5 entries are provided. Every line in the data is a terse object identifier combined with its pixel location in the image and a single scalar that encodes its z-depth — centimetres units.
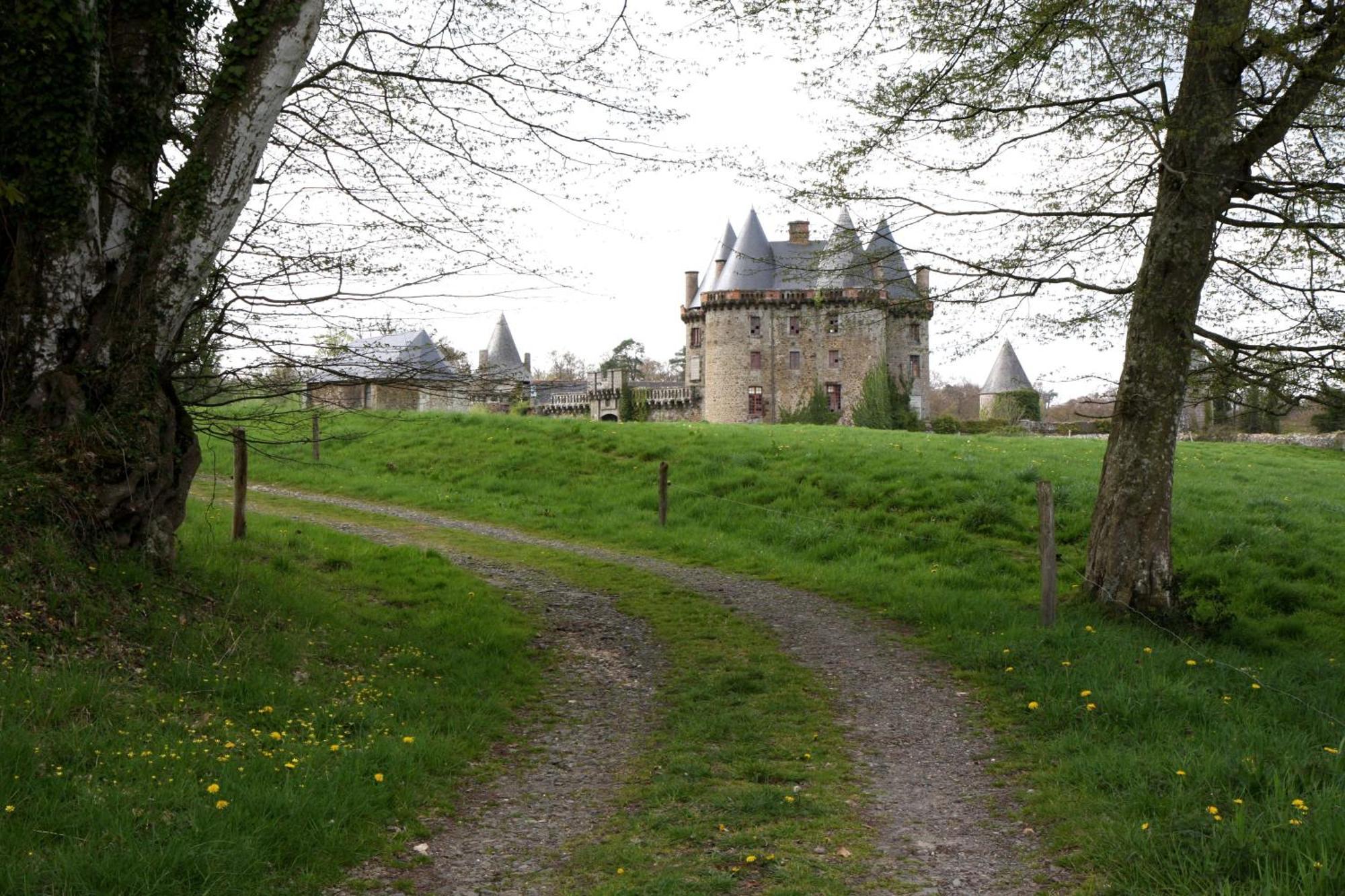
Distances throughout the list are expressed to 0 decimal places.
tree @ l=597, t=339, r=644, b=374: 8444
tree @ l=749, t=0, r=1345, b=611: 830
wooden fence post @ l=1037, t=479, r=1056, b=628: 834
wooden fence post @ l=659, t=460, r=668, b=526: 1500
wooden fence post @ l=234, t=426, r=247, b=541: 1085
